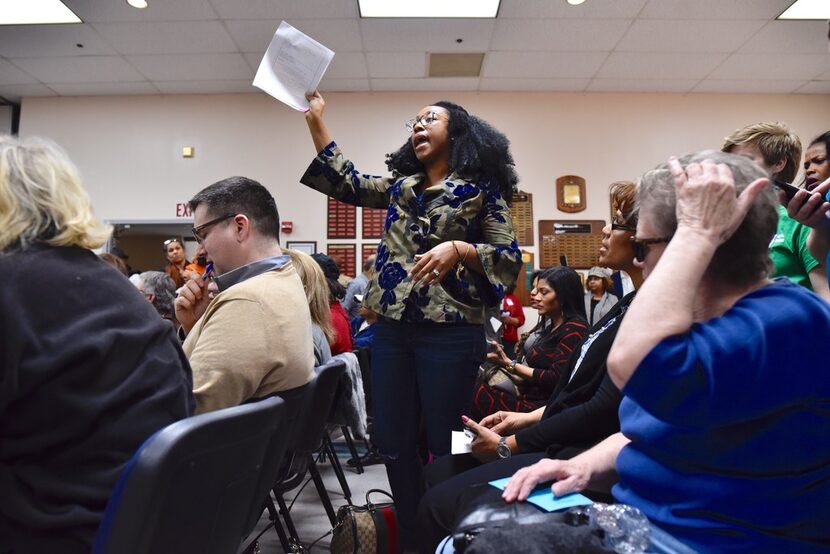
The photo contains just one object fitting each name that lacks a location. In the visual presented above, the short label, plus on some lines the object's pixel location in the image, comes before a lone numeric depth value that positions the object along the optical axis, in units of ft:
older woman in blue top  2.46
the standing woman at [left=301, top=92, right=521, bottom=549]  5.62
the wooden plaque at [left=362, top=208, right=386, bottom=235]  20.51
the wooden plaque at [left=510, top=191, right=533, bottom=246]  20.35
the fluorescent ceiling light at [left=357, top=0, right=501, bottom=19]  15.26
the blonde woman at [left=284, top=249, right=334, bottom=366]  8.93
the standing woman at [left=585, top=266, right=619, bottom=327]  17.53
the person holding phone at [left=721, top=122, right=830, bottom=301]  5.72
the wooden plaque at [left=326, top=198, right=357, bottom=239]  20.53
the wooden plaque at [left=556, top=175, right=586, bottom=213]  20.29
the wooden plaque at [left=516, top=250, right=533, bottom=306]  20.16
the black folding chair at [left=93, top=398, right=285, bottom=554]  2.49
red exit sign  20.57
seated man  4.50
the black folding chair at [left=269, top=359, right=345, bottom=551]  5.85
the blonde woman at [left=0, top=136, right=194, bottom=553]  2.74
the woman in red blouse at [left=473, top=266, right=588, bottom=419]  7.68
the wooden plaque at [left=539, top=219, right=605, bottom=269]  20.21
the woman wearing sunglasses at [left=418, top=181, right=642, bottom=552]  4.48
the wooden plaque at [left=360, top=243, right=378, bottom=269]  20.49
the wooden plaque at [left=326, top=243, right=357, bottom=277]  20.45
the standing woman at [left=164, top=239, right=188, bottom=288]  17.15
